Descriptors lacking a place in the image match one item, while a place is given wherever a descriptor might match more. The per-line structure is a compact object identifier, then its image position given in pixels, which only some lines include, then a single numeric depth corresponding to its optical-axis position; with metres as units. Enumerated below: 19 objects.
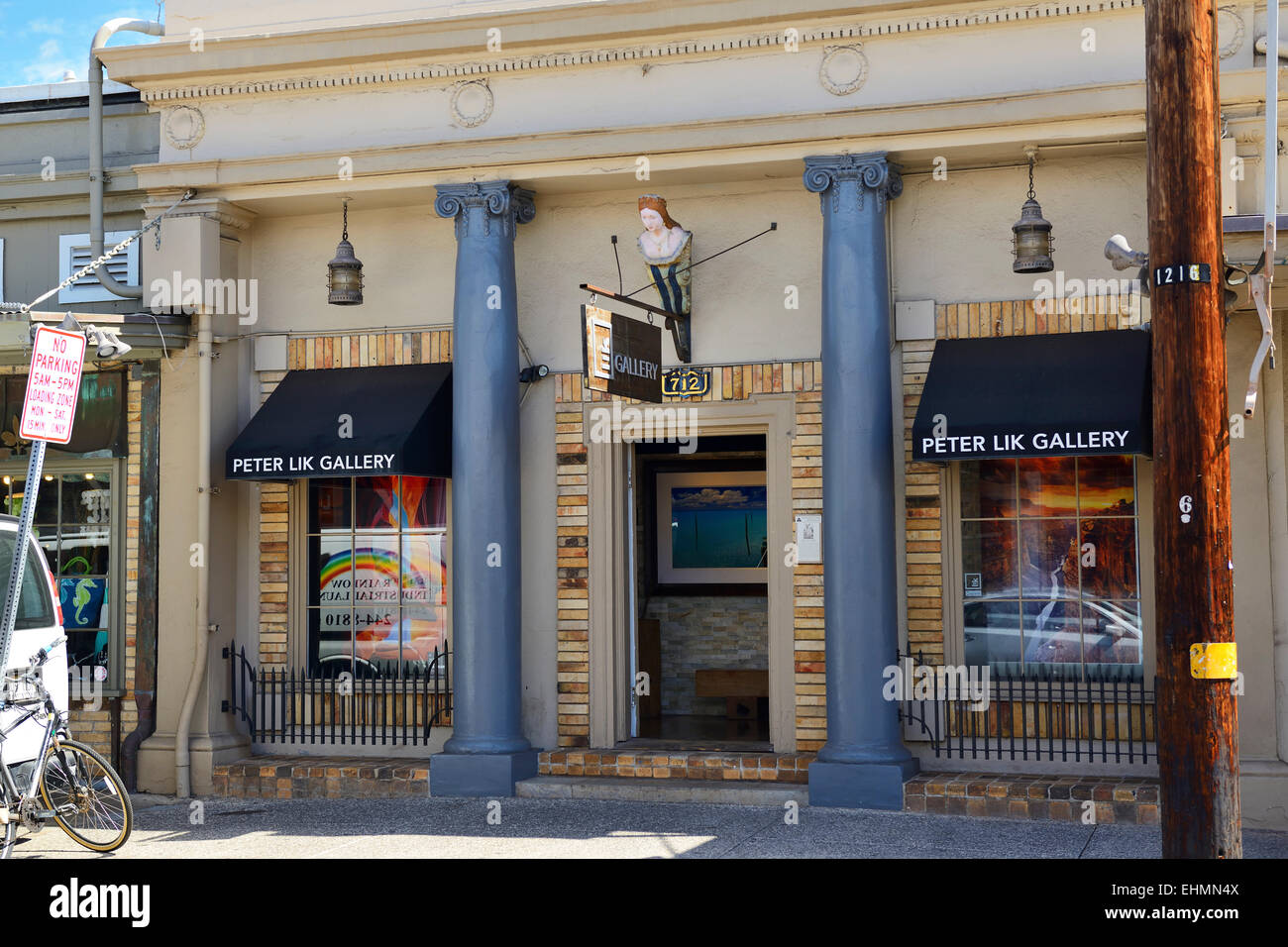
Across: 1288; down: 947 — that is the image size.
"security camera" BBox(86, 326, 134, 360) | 10.01
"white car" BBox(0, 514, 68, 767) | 8.41
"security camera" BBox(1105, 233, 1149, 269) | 6.71
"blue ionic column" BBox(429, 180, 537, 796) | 10.82
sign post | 8.06
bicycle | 8.21
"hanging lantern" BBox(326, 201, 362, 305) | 11.19
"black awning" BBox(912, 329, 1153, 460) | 9.39
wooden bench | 13.41
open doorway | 13.80
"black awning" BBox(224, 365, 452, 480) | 10.93
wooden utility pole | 6.04
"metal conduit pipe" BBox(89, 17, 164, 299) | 12.01
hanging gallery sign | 9.55
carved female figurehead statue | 10.82
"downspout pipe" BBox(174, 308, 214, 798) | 11.27
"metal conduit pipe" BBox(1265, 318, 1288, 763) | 9.55
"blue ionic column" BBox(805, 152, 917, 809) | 10.02
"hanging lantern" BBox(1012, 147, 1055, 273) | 9.67
